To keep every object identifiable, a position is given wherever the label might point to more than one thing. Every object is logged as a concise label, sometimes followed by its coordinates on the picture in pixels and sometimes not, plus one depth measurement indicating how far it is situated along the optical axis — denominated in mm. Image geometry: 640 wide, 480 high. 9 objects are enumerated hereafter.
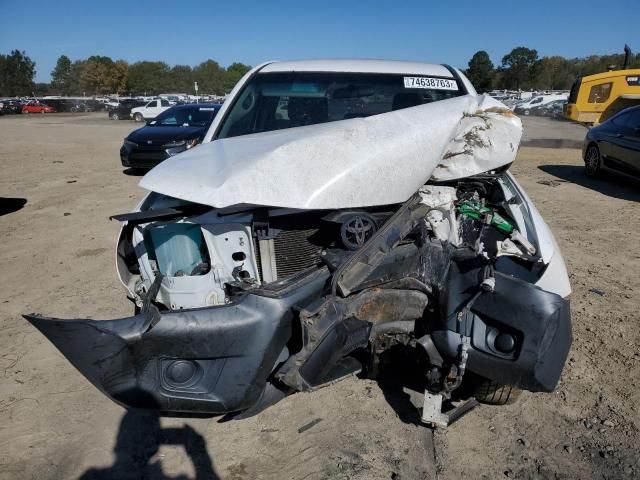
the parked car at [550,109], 30734
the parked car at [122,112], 31302
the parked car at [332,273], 1875
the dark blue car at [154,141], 10148
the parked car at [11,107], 39156
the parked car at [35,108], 40391
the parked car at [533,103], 31219
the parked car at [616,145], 8086
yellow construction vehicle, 13250
